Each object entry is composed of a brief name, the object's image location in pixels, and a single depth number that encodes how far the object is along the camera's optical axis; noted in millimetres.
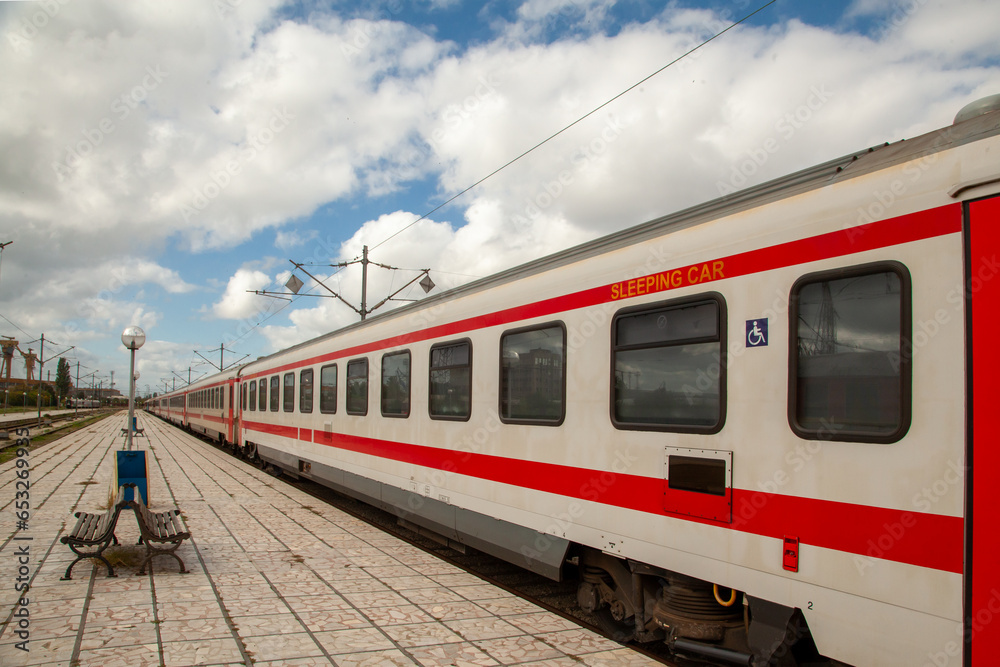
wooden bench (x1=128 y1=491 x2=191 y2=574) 6324
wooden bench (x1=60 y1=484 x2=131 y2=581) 6043
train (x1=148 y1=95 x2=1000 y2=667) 3023
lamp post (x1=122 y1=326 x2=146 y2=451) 11282
